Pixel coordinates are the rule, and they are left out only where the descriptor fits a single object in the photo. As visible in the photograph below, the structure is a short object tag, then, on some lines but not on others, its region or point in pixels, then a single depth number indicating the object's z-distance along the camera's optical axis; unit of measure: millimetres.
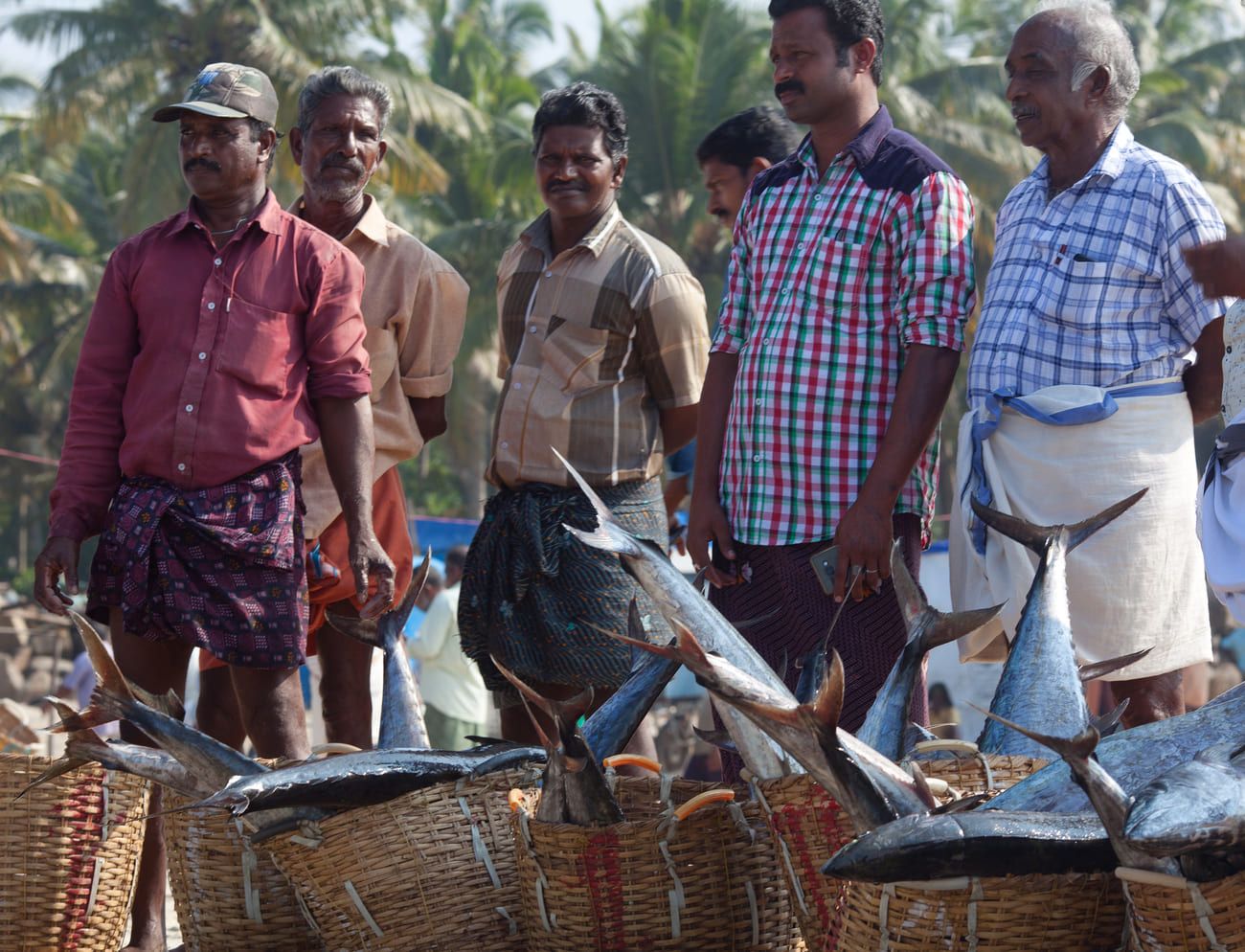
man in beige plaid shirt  9219
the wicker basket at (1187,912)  4512
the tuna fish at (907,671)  6559
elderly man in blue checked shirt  7695
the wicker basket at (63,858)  7609
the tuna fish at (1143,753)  5336
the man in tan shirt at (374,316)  9312
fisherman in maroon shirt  7953
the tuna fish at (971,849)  4824
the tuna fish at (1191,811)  4473
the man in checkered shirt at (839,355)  7789
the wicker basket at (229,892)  7418
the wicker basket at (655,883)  6191
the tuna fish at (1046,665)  6297
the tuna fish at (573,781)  6105
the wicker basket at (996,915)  4918
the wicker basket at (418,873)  6727
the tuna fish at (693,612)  6434
